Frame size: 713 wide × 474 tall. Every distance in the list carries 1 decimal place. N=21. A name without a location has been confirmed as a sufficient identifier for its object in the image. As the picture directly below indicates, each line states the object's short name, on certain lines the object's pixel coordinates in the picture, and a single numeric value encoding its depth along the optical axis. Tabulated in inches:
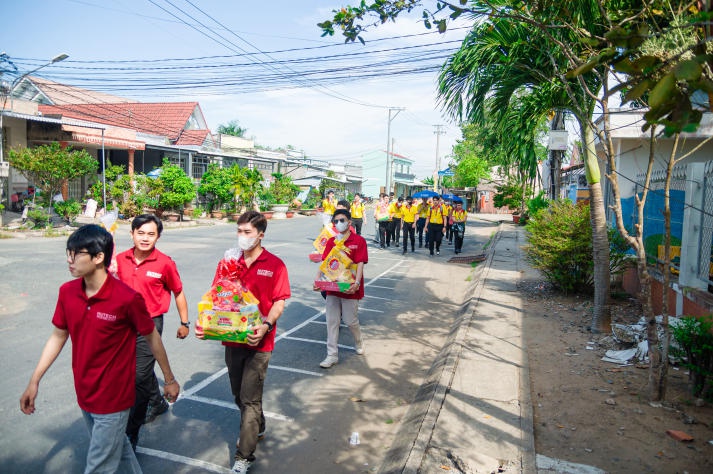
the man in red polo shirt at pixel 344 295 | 237.9
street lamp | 691.5
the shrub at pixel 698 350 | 180.4
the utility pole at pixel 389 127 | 1958.7
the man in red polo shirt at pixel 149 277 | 154.9
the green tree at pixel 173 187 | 917.8
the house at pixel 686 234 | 243.8
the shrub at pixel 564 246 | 350.3
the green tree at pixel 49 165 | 698.8
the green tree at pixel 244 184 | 1091.3
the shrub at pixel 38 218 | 689.6
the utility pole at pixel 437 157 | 2458.8
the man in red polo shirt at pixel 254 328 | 146.4
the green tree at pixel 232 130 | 3063.5
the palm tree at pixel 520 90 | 276.7
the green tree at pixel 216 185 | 1082.1
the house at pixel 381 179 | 3065.9
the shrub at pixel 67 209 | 741.9
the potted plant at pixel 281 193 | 1279.5
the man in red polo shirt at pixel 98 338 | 110.0
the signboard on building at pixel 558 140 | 439.2
